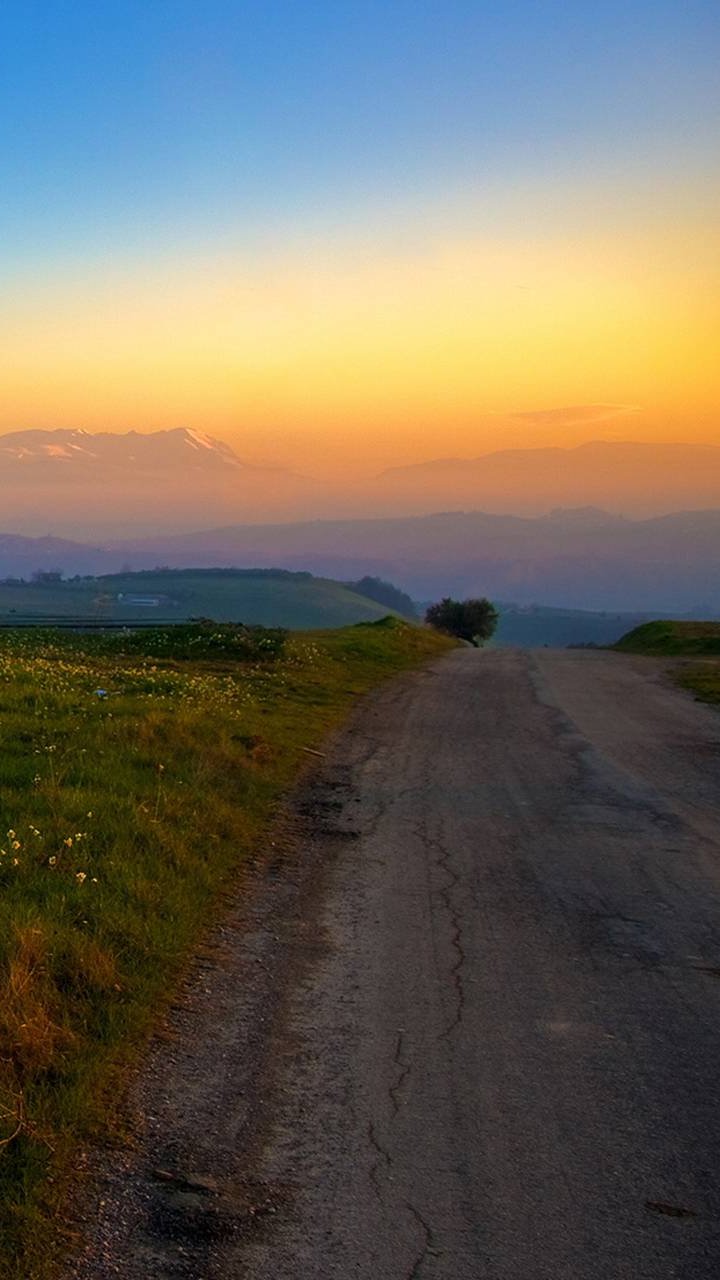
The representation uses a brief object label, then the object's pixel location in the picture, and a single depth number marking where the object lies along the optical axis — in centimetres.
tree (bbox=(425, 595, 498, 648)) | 7331
